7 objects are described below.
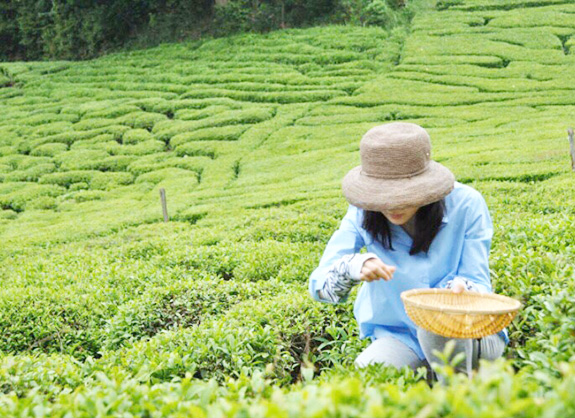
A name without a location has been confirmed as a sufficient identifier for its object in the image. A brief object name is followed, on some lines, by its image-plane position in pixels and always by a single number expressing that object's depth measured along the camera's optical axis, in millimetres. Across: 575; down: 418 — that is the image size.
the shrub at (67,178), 19953
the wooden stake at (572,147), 12273
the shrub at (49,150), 22344
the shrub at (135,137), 22734
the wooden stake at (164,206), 13539
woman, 3240
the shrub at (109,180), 19469
